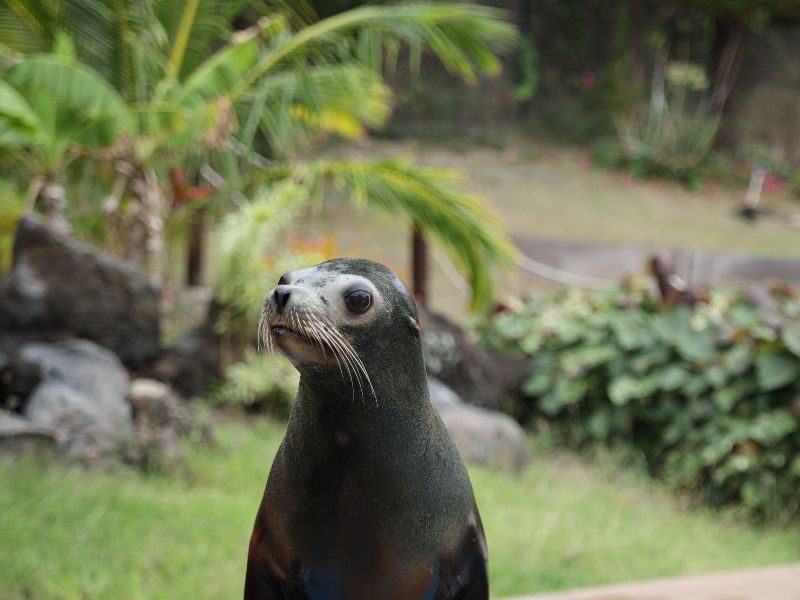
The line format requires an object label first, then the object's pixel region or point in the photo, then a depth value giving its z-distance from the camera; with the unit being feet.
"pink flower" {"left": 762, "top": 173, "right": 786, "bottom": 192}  54.08
